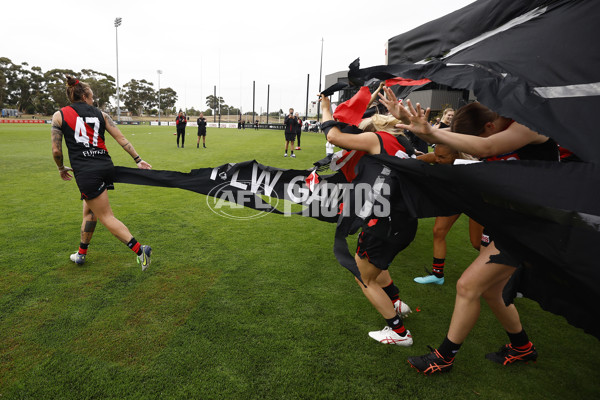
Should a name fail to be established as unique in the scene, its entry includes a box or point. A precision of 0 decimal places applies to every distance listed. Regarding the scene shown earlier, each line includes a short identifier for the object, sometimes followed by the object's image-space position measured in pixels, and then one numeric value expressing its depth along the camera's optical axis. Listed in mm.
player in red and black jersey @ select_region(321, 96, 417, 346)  2365
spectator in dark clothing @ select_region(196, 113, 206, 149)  17248
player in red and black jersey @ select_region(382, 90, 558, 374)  1710
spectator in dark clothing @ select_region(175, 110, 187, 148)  16672
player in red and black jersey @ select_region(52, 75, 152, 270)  3465
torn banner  1532
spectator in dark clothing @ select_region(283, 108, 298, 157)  14734
